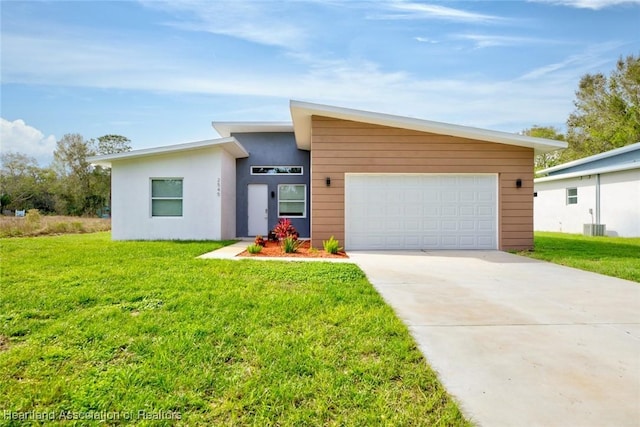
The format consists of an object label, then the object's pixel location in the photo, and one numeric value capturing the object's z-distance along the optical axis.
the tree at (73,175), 26.16
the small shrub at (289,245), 8.05
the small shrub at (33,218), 12.68
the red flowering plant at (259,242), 8.60
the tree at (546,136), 28.87
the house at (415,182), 8.70
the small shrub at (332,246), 7.99
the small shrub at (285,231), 8.99
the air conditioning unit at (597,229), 13.74
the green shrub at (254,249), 7.72
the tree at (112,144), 27.12
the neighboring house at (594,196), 13.05
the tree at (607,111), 22.66
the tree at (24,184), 26.08
